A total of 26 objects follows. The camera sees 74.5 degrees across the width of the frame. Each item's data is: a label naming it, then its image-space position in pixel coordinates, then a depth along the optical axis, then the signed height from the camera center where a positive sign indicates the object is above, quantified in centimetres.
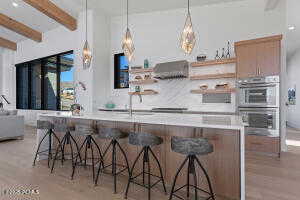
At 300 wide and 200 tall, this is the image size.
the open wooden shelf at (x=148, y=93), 542 +13
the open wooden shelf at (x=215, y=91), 443 +16
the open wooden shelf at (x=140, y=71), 554 +78
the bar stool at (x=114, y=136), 265 -52
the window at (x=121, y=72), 621 +83
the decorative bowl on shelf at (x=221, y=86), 453 +27
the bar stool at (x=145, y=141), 231 -51
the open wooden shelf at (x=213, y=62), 445 +83
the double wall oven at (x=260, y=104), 394 -13
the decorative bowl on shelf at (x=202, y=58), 480 +98
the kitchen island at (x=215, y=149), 210 -59
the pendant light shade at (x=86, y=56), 400 +85
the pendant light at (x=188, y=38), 301 +92
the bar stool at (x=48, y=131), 351 -63
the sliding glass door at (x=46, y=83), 731 +60
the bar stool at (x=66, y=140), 329 -75
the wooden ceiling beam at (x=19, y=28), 661 +252
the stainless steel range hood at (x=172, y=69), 460 +68
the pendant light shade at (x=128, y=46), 352 +93
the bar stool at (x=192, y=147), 197 -50
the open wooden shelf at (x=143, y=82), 547 +46
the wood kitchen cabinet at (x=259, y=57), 393 +85
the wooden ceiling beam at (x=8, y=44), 872 +243
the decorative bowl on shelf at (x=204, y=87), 479 +26
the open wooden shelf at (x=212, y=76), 444 +51
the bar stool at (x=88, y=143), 295 -74
